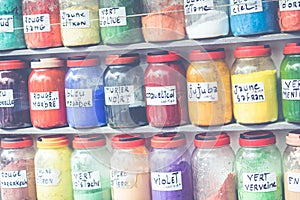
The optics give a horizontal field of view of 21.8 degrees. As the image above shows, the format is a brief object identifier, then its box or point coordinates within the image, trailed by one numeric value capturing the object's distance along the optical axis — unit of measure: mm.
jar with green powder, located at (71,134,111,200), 1900
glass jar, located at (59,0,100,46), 1859
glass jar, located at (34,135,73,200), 1929
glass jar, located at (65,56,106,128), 1882
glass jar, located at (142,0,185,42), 1803
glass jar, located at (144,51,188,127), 1813
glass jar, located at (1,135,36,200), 1966
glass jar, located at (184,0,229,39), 1774
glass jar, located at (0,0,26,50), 1922
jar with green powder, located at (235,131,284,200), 1768
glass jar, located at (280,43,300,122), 1726
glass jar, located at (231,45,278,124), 1762
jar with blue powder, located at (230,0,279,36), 1734
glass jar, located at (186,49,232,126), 1794
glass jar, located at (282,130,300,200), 1743
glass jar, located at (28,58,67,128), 1911
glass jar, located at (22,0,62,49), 1895
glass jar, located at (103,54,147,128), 1842
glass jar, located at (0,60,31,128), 1938
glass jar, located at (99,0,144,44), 1822
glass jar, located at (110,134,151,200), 1866
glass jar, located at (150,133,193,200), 1829
